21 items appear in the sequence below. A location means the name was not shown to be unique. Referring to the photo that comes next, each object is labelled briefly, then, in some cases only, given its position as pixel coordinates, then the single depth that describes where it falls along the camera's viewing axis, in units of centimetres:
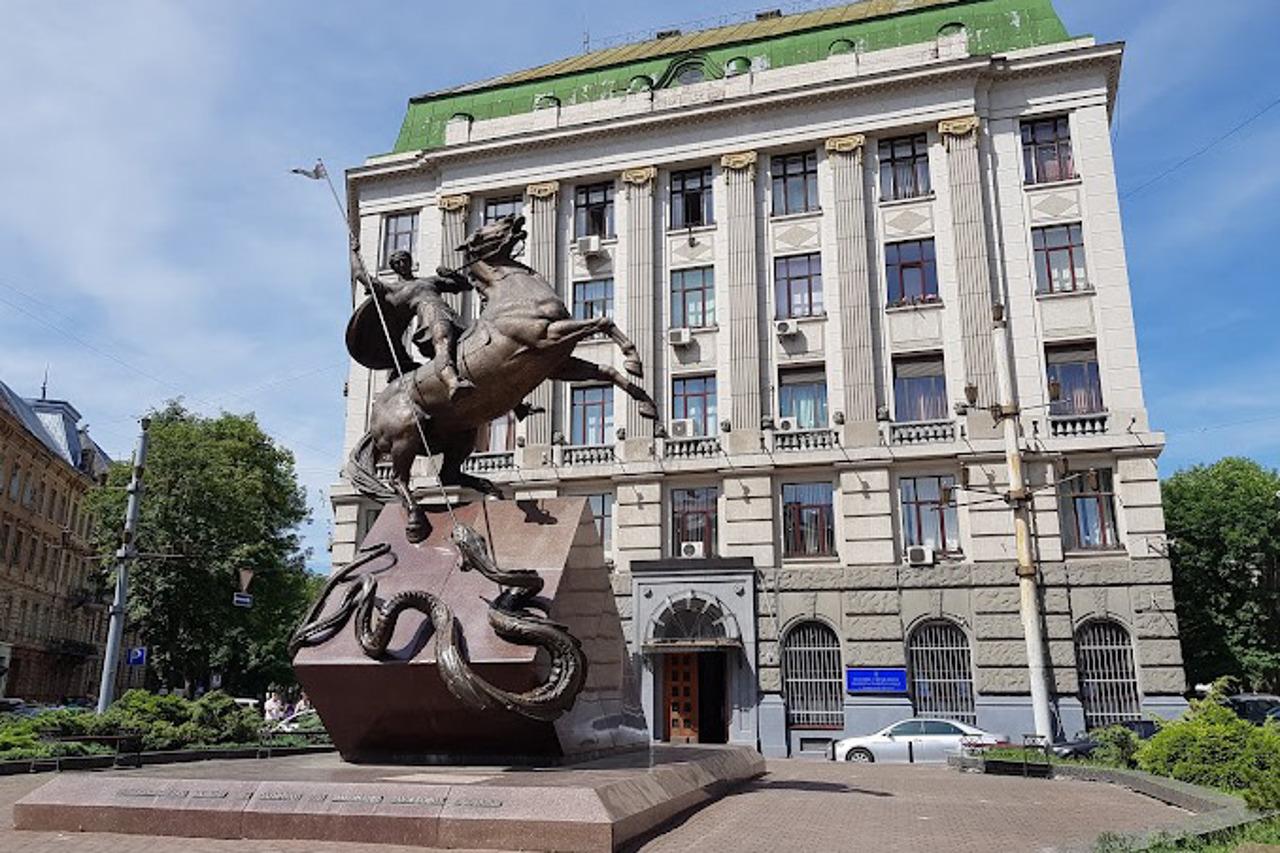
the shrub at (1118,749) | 1552
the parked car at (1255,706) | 2973
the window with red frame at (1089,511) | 2533
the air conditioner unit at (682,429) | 2880
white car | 2180
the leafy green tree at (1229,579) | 3609
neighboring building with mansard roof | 5203
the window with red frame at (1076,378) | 2631
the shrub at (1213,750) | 1095
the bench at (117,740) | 1552
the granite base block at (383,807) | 655
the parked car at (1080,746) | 1900
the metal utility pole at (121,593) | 2061
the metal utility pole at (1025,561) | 2100
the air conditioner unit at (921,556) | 2572
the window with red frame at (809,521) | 2709
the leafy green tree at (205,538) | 3453
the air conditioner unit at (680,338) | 2958
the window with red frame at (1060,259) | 2734
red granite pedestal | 862
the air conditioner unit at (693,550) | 2756
